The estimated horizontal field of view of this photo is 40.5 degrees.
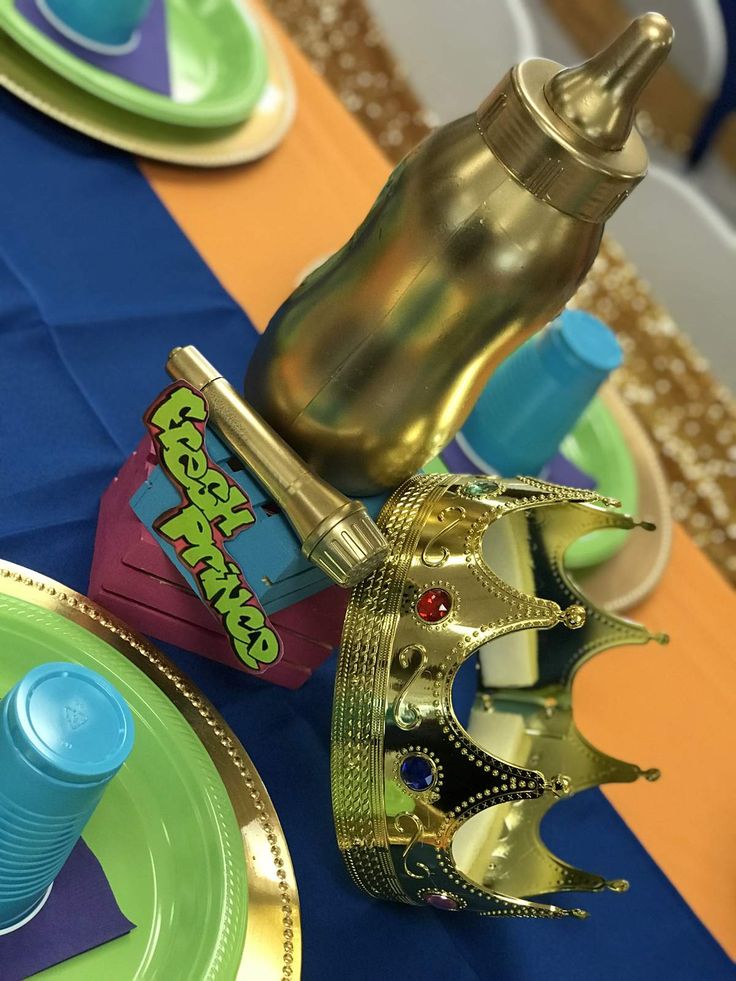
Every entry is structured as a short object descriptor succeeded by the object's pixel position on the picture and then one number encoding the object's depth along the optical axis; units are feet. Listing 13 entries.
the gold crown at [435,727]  1.46
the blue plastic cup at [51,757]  1.11
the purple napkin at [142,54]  2.42
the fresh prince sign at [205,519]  1.55
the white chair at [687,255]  4.42
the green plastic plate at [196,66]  2.32
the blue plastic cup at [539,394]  2.24
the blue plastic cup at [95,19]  2.39
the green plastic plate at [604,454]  2.64
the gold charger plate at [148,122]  2.35
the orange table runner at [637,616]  2.14
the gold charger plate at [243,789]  1.45
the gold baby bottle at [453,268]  1.36
